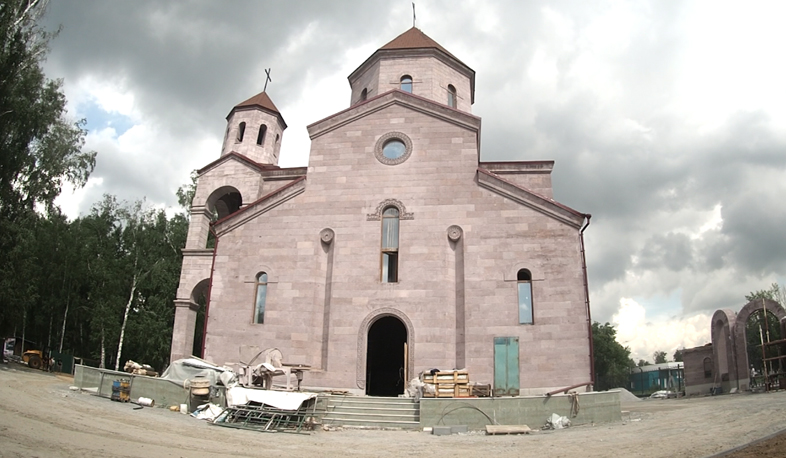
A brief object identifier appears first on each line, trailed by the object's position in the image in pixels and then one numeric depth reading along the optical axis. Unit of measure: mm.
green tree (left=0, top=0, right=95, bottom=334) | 20547
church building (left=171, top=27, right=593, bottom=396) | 16391
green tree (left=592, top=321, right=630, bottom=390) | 64375
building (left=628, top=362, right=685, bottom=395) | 57509
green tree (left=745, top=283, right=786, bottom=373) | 44344
